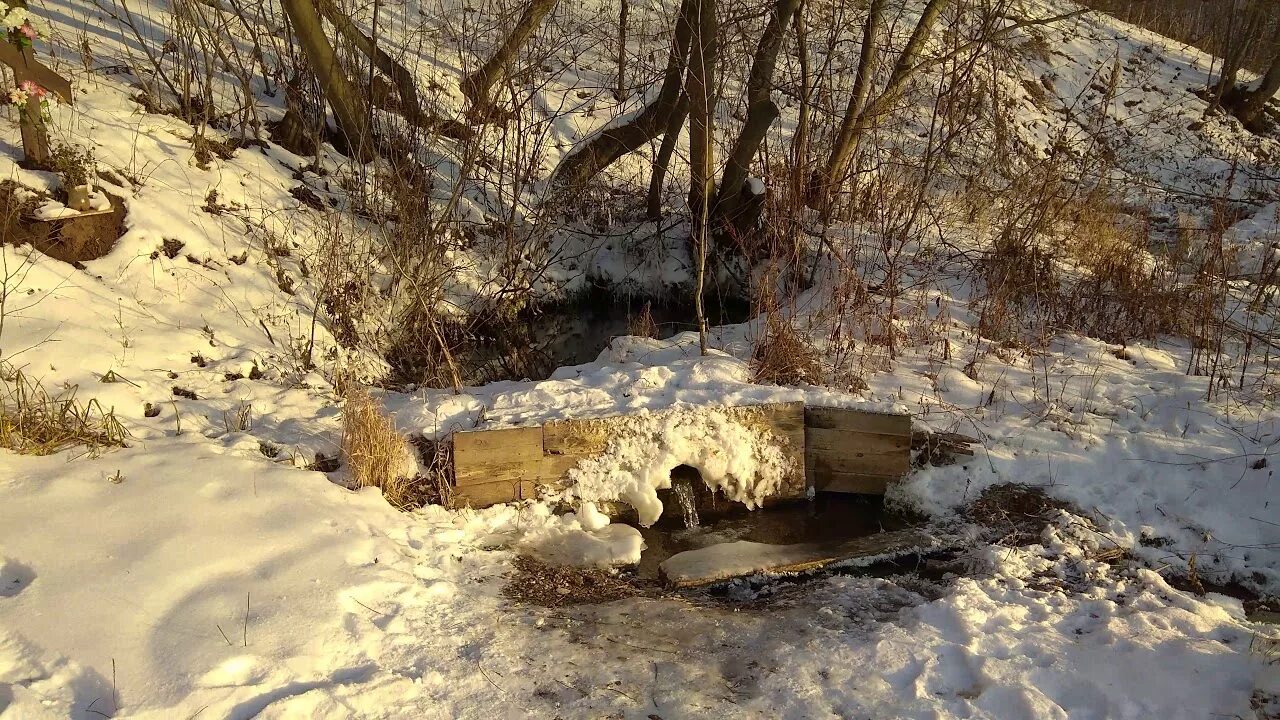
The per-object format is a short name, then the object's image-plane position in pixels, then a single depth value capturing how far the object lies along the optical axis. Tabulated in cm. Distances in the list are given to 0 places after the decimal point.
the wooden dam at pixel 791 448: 464
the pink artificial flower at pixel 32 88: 506
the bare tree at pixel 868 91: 653
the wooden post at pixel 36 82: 482
